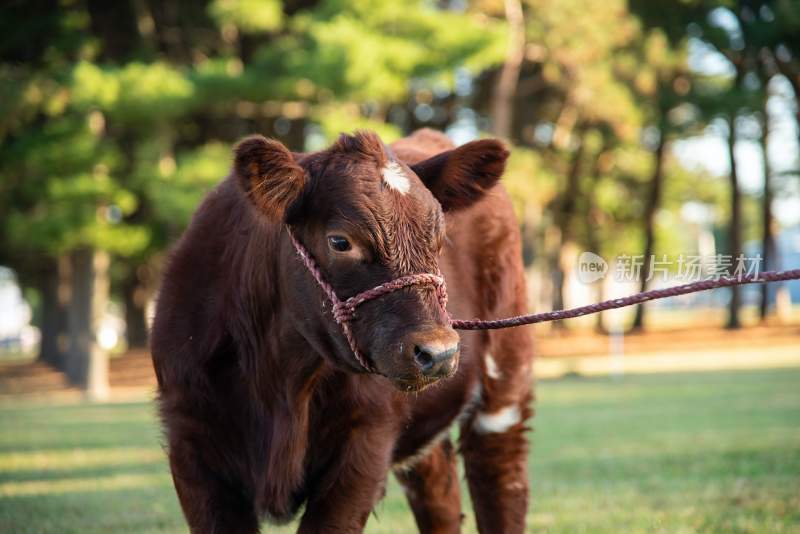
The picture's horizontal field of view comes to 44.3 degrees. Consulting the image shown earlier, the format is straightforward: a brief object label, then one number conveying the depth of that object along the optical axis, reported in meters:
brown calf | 3.45
